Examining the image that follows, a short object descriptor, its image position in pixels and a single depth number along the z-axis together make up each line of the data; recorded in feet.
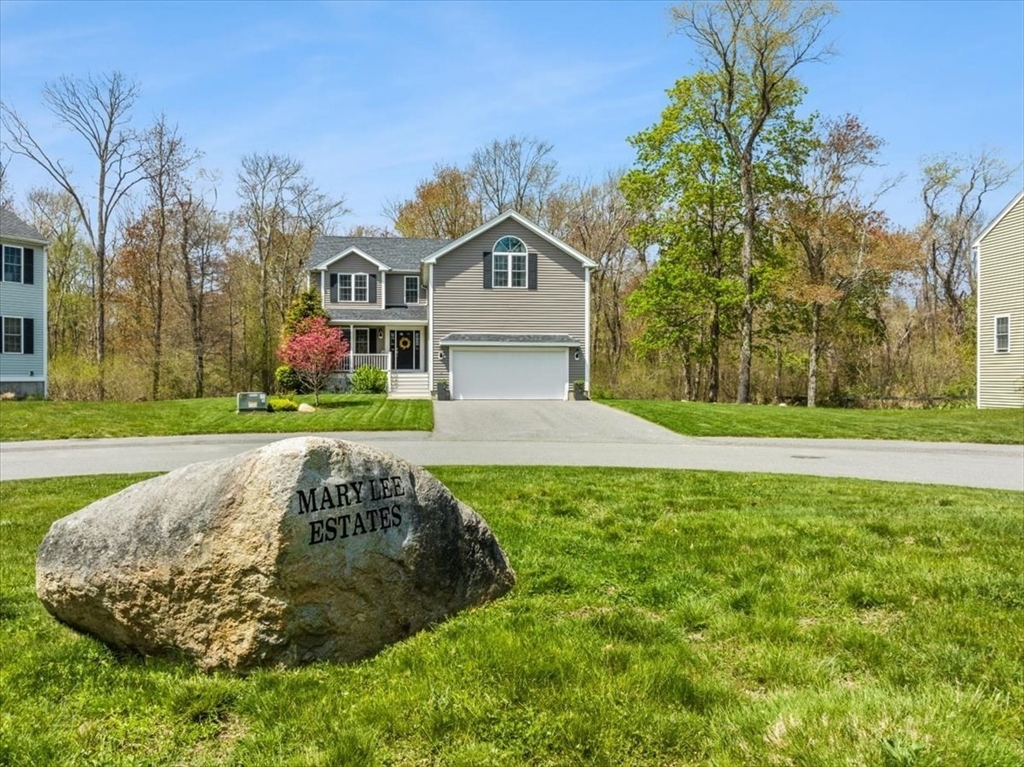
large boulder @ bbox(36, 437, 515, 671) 11.13
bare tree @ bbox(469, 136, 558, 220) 143.33
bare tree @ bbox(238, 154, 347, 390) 133.28
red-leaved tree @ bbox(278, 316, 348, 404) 74.84
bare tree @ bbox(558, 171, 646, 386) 134.31
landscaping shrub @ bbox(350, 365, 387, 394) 91.15
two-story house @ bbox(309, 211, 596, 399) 88.53
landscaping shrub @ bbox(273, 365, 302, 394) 85.92
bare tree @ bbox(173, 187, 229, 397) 113.50
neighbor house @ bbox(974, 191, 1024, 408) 82.58
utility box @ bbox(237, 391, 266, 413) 70.08
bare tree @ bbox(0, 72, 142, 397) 103.35
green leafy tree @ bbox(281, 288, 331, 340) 91.50
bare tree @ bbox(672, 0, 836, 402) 93.50
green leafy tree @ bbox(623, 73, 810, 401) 103.09
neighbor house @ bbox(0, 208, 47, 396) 86.12
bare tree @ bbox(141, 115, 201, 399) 111.45
